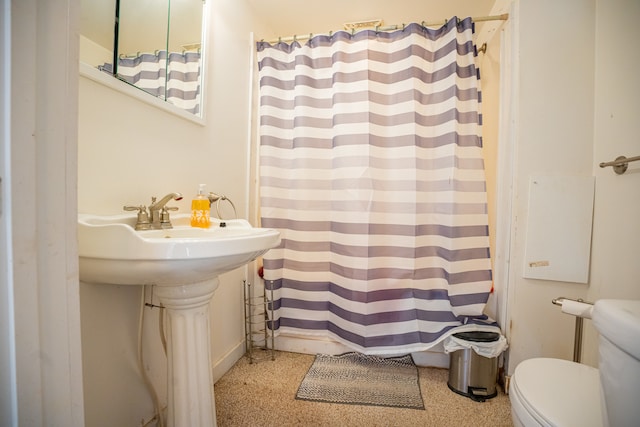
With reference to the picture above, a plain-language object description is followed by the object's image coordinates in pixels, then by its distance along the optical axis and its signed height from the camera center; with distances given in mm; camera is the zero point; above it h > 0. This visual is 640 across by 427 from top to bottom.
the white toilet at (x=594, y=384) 499 -500
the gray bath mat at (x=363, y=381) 1261 -928
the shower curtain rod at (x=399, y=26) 1369 +966
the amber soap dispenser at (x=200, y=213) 1062 -59
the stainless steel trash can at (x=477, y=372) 1286 -811
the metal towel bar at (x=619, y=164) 1046 +188
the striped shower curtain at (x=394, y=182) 1385 +119
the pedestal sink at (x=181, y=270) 615 -181
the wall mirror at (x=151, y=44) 815 +547
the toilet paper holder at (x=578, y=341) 1111 -555
